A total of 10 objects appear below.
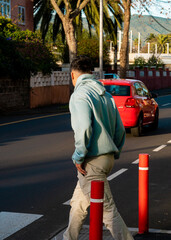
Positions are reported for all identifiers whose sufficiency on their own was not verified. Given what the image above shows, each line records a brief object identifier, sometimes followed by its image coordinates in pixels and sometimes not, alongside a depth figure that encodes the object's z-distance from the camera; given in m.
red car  15.34
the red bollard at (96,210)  3.79
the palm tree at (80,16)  43.94
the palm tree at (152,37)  153.27
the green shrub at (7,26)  29.73
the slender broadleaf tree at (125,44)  40.22
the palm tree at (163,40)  152.44
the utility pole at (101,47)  33.72
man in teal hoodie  4.77
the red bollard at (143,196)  5.63
